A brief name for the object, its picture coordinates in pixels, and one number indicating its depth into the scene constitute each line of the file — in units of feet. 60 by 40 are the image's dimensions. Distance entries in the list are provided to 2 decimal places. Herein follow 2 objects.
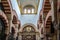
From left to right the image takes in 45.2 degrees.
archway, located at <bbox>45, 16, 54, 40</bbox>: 21.53
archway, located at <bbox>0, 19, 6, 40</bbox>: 21.49
